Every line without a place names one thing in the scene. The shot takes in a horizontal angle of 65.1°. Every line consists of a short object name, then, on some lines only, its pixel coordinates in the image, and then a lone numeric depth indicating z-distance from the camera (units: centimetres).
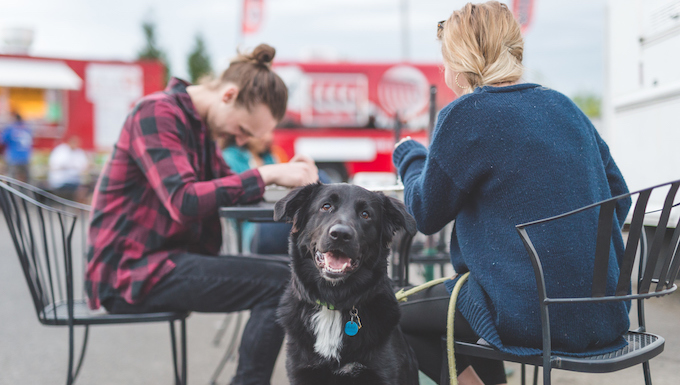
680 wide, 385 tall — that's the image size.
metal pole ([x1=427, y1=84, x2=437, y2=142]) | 293
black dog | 173
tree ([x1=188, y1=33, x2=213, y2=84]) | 3731
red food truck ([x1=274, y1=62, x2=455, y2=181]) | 1254
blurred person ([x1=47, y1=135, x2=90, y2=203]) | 1241
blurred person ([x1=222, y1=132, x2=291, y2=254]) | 324
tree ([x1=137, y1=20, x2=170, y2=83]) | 3522
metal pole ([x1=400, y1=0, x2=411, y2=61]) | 2091
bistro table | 202
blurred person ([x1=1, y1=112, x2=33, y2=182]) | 1174
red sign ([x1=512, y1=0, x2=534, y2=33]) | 1013
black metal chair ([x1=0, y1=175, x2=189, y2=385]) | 207
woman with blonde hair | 147
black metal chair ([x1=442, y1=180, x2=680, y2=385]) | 133
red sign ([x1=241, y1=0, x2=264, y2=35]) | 1541
